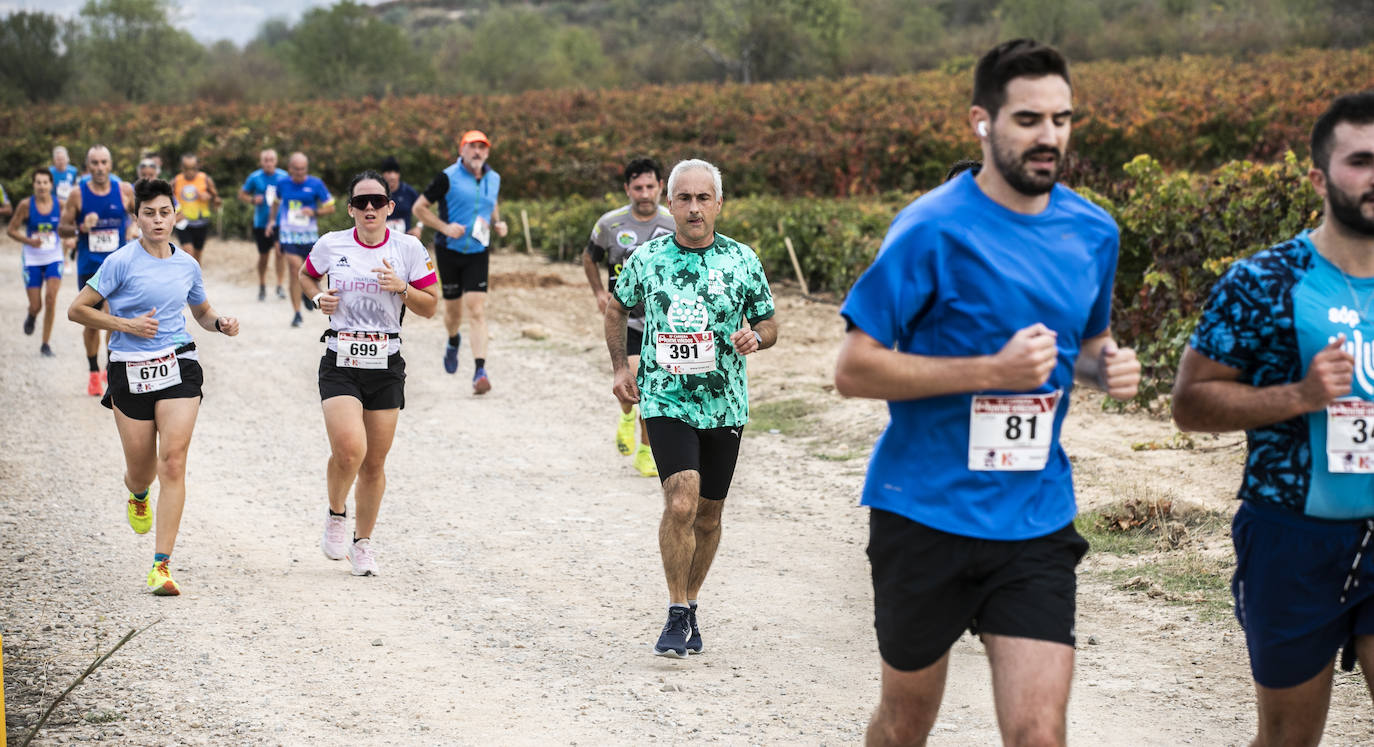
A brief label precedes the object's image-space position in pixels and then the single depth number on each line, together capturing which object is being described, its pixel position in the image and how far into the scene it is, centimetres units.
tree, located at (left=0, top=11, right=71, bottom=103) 5391
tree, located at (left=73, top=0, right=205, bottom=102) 6209
